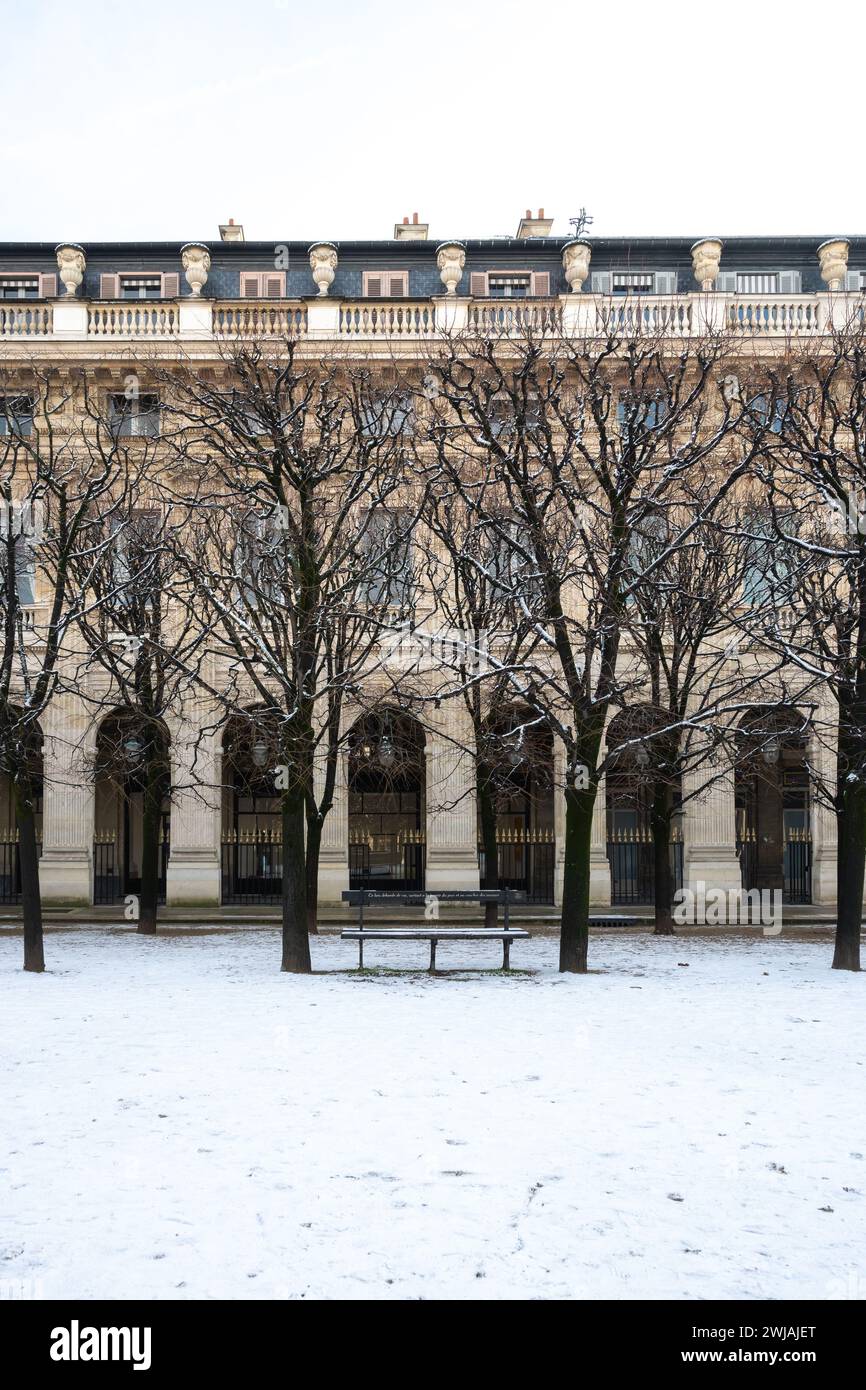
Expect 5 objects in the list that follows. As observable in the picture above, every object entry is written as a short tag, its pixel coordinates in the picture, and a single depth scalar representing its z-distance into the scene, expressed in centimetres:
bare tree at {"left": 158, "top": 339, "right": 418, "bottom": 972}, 1459
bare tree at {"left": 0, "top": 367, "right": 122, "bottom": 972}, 1494
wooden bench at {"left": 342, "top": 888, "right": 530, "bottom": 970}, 1407
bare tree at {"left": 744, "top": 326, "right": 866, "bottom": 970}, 1489
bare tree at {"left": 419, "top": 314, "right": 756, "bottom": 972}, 1415
